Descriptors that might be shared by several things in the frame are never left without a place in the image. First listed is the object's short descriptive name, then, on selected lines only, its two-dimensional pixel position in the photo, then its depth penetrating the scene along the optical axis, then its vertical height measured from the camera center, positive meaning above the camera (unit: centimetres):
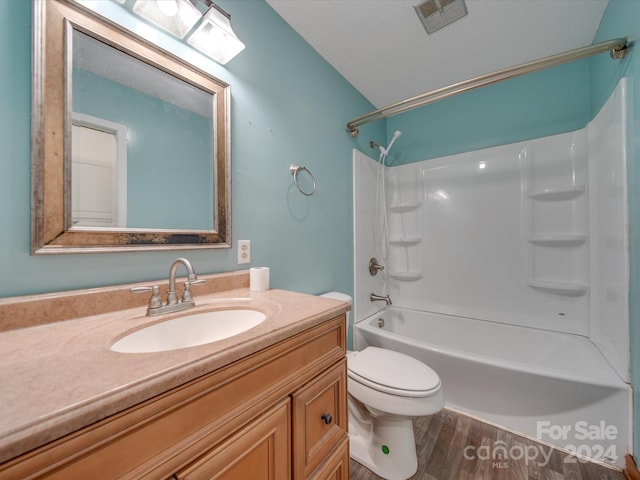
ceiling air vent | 126 +124
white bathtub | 115 -79
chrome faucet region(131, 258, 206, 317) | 74 -18
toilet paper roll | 107 -17
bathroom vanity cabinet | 34 -36
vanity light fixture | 84 +83
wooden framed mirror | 67 +34
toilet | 109 -76
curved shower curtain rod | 112 +84
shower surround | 123 -29
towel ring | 138 +41
